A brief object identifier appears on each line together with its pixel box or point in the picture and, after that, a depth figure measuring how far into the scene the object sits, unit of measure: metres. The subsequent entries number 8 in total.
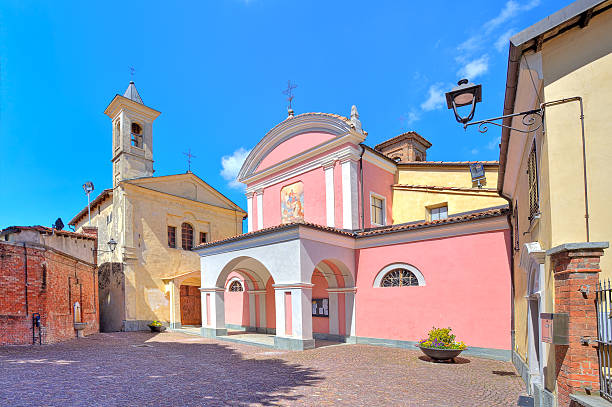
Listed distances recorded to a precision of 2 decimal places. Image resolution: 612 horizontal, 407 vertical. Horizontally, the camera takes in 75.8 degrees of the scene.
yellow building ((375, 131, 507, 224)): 15.75
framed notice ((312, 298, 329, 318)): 14.91
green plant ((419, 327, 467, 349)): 9.72
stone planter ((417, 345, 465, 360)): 9.59
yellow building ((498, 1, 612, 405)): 4.34
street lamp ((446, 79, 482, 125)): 5.19
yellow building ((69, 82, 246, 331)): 19.89
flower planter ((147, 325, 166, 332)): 19.22
